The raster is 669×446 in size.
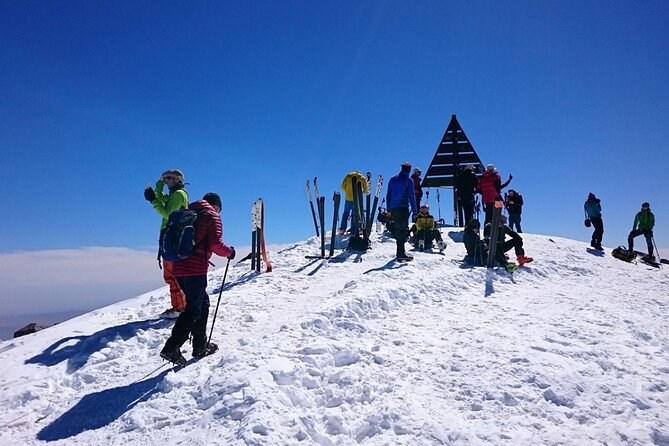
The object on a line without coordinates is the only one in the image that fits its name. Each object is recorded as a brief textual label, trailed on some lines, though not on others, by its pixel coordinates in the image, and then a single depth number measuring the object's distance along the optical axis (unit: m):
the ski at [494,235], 9.34
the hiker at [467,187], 14.33
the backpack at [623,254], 13.10
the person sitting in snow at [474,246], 9.67
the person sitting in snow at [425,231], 12.07
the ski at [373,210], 13.30
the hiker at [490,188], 11.91
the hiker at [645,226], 13.66
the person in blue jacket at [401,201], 9.85
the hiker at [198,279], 4.44
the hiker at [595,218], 14.23
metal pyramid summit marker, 18.89
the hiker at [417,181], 14.21
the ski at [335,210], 11.69
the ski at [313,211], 15.43
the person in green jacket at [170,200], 5.58
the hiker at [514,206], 15.84
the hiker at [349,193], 13.65
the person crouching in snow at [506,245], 9.63
